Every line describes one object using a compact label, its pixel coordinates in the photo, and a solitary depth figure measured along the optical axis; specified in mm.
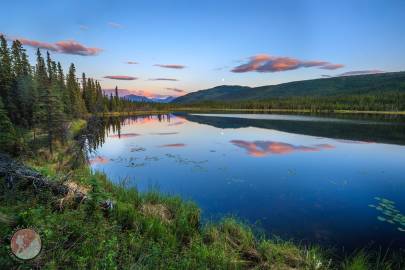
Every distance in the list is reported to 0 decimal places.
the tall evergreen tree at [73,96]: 66188
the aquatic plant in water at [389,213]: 11420
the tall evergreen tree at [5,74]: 41794
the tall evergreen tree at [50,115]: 31797
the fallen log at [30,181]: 8305
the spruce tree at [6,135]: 22489
